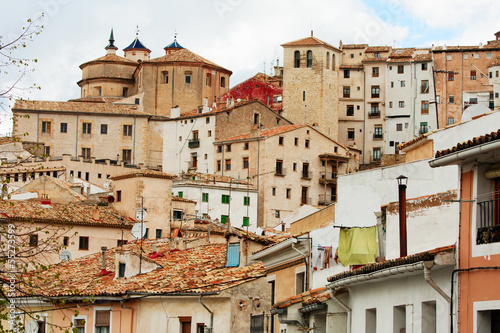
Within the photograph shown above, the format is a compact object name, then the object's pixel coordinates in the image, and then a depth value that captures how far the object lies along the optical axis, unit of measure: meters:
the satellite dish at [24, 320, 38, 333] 32.67
